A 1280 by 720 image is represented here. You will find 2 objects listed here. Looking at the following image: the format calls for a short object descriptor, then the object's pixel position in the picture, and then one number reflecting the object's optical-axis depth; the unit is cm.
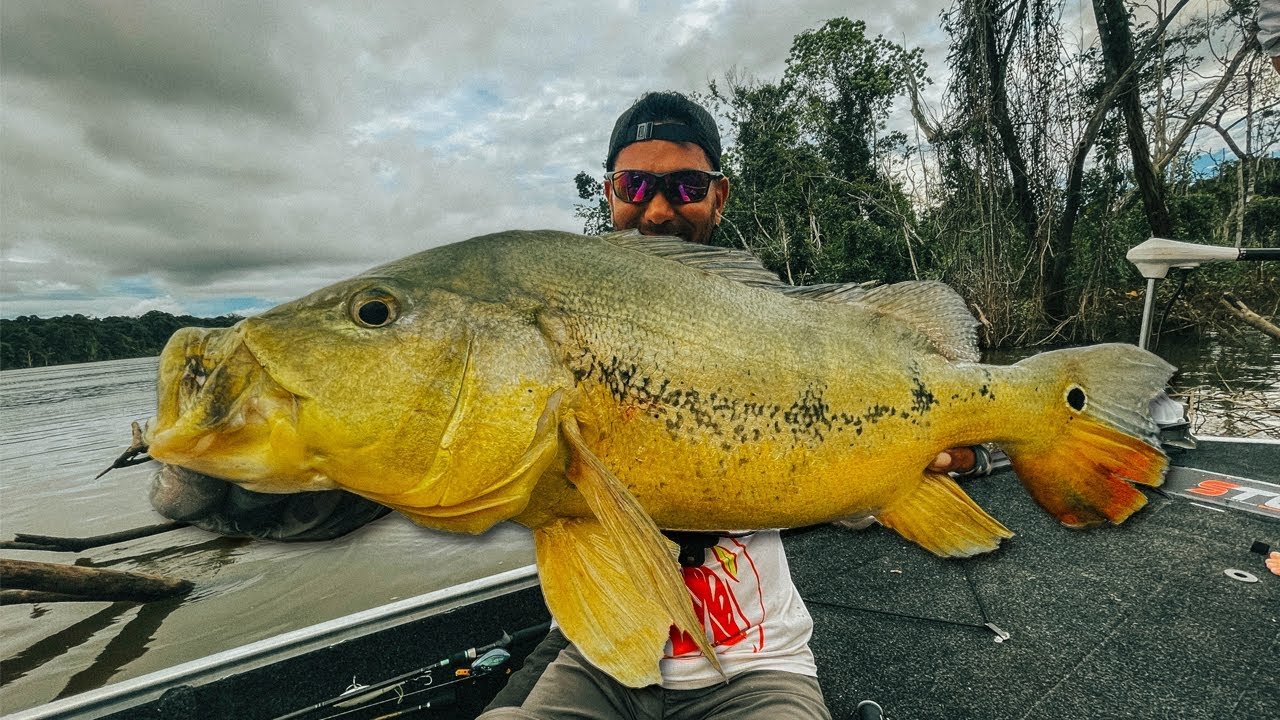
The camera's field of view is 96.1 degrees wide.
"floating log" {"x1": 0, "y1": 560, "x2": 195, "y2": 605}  347
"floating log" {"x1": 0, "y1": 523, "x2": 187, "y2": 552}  260
